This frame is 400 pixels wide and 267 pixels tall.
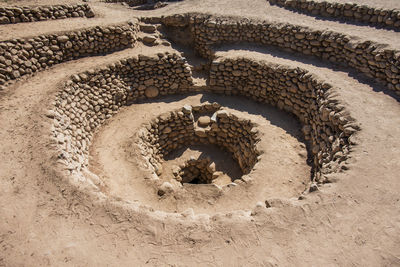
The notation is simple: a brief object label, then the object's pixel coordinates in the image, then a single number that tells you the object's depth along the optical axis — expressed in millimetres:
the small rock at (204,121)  11992
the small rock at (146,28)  13227
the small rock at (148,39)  12773
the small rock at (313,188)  5949
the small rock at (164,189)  7797
